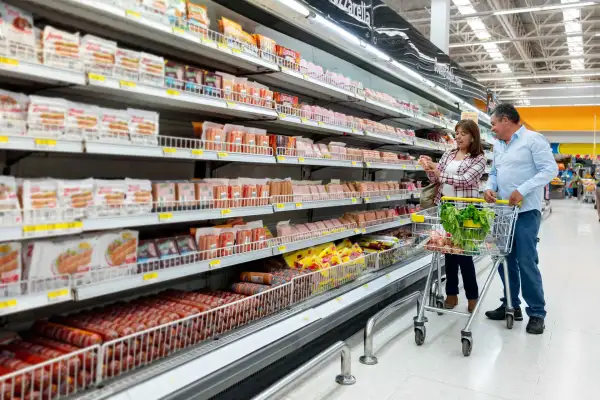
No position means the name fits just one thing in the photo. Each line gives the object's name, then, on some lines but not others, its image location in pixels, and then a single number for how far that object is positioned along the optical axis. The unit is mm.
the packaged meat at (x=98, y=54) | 2016
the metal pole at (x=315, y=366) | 2106
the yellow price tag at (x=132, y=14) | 2096
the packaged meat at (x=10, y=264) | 1802
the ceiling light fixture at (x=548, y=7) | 10305
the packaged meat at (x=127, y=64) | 2152
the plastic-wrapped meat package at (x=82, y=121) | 1968
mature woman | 3852
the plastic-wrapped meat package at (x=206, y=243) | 2688
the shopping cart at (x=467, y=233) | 3146
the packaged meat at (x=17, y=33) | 1783
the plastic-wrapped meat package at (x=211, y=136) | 2768
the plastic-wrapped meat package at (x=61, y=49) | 1870
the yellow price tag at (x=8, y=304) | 1658
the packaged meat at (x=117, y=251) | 2182
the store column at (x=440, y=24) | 8141
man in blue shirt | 3584
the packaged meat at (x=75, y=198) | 1954
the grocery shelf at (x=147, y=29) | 2034
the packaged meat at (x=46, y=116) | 1845
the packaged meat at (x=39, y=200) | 1848
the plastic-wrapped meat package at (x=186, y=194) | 2555
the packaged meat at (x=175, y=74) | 2453
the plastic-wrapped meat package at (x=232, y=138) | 2871
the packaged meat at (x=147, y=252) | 2412
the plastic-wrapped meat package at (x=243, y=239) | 2948
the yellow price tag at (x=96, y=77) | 1976
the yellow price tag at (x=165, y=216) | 2328
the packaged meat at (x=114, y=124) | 2107
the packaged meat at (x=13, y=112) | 1772
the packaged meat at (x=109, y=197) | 2104
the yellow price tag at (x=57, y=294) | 1822
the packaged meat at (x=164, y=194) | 2422
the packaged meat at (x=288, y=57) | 3289
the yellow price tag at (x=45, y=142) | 1790
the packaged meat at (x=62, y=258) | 1929
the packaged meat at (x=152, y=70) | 2264
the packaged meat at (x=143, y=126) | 2229
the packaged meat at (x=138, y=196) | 2234
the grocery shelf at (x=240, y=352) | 1939
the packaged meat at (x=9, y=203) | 1754
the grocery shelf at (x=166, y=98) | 2076
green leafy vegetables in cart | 3119
